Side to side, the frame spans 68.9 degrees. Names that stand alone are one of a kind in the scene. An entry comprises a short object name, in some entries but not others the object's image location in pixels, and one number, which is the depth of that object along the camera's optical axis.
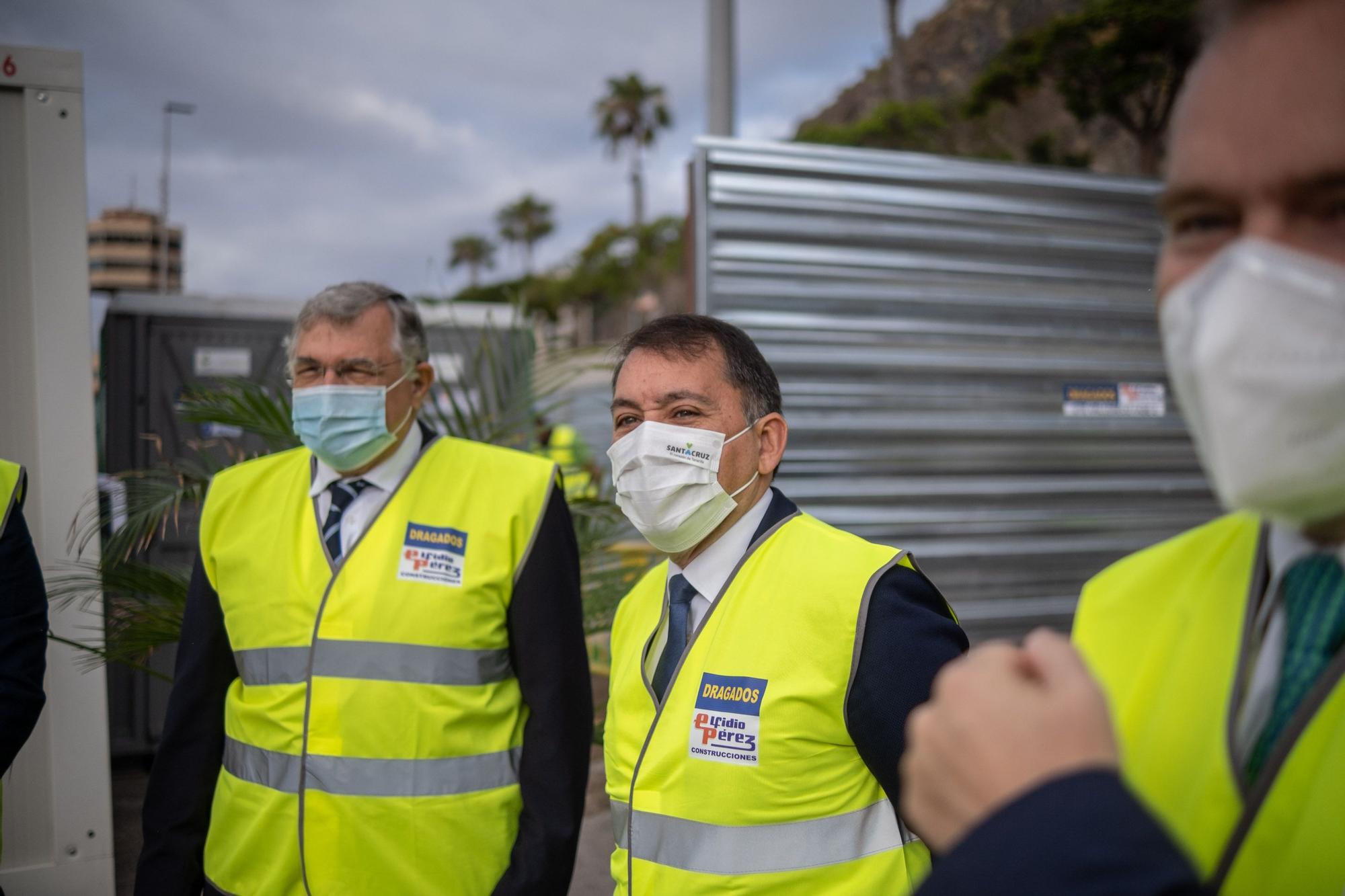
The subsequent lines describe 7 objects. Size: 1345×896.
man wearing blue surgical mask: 2.19
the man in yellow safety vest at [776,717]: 1.65
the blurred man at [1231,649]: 0.71
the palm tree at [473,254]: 67.31
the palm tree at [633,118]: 45.16
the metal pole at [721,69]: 4.95
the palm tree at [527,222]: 59.38
